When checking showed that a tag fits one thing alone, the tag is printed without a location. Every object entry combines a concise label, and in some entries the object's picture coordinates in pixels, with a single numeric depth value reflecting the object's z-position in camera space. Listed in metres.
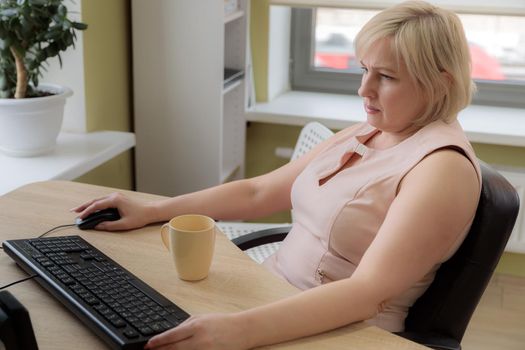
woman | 1.18
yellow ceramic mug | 1.29
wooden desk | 1.15
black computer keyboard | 1.11
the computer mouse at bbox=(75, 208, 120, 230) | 1.54
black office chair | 1.36
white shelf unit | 2.61
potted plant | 2.12
